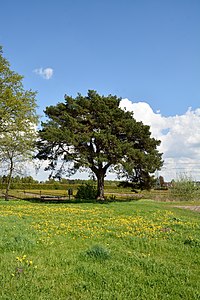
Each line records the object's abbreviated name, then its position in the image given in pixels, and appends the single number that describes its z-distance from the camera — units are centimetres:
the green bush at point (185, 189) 4803
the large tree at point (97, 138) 3125
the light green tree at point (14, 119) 2950
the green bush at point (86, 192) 3788
